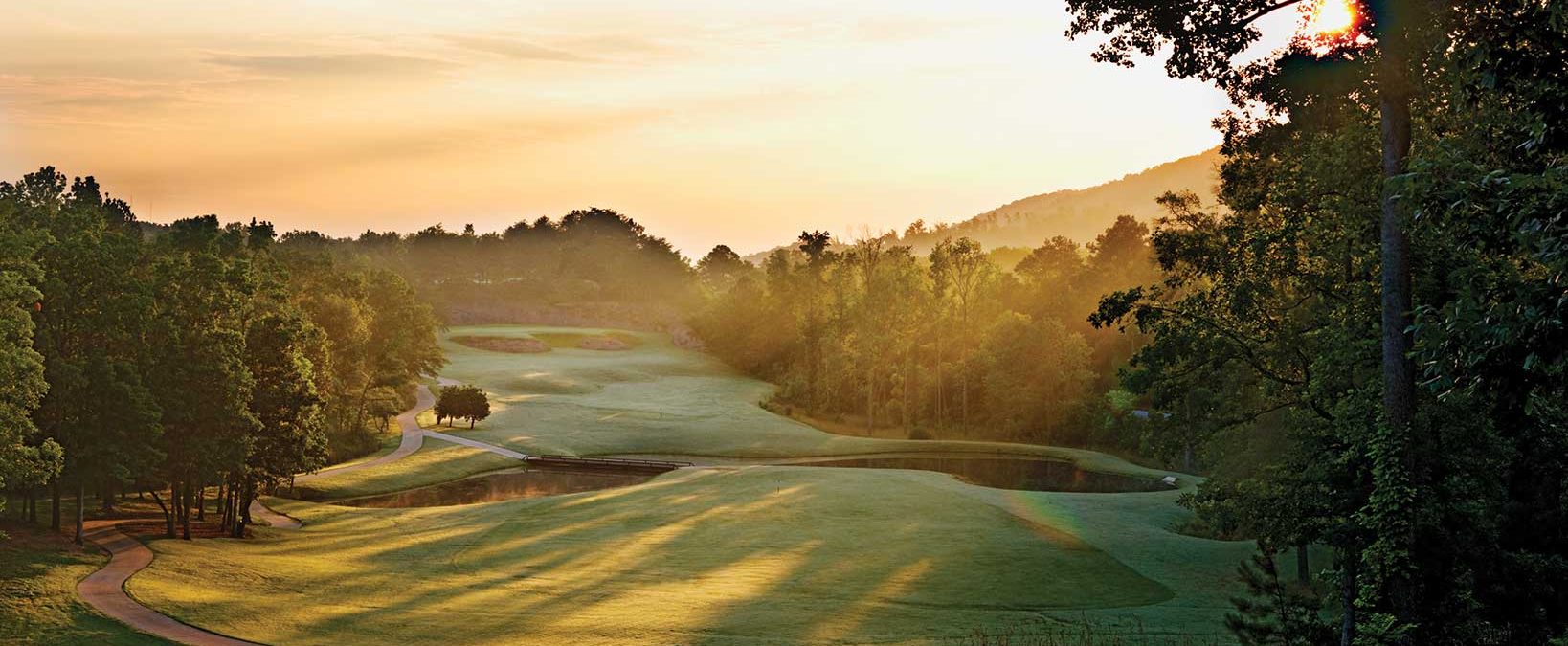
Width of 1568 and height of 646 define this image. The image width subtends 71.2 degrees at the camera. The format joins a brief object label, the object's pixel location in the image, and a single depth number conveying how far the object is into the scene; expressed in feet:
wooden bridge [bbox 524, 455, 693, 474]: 223.51
